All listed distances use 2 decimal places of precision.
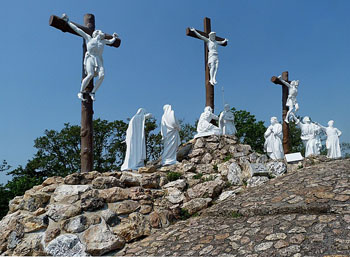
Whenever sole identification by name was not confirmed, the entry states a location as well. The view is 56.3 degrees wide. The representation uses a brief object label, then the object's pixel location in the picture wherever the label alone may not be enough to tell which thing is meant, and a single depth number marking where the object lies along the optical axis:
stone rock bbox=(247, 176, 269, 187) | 8.80
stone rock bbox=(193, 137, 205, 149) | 10.93
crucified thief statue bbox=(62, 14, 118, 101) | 9.04
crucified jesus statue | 12.84
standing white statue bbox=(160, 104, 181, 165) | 10.24
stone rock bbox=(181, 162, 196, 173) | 9.55
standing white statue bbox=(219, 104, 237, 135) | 11.86
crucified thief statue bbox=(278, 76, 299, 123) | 14.38
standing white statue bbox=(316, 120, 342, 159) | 12.20
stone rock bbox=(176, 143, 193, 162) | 10.79
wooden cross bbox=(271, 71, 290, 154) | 14.05
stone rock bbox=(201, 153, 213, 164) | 10.43
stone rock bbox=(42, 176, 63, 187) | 7.98
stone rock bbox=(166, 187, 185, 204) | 7.97
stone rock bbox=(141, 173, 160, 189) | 8.29
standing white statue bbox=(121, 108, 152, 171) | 9.20
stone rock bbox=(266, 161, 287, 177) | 9.47
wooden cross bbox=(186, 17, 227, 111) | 12.61
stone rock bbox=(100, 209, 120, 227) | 6.70
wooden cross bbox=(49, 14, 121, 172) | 8.73
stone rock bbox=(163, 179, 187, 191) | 8.47
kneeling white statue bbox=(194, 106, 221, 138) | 11.30
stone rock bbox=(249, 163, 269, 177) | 9.11
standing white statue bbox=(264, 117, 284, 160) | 12.06
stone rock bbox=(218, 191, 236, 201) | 8.07
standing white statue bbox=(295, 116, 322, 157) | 13.09
